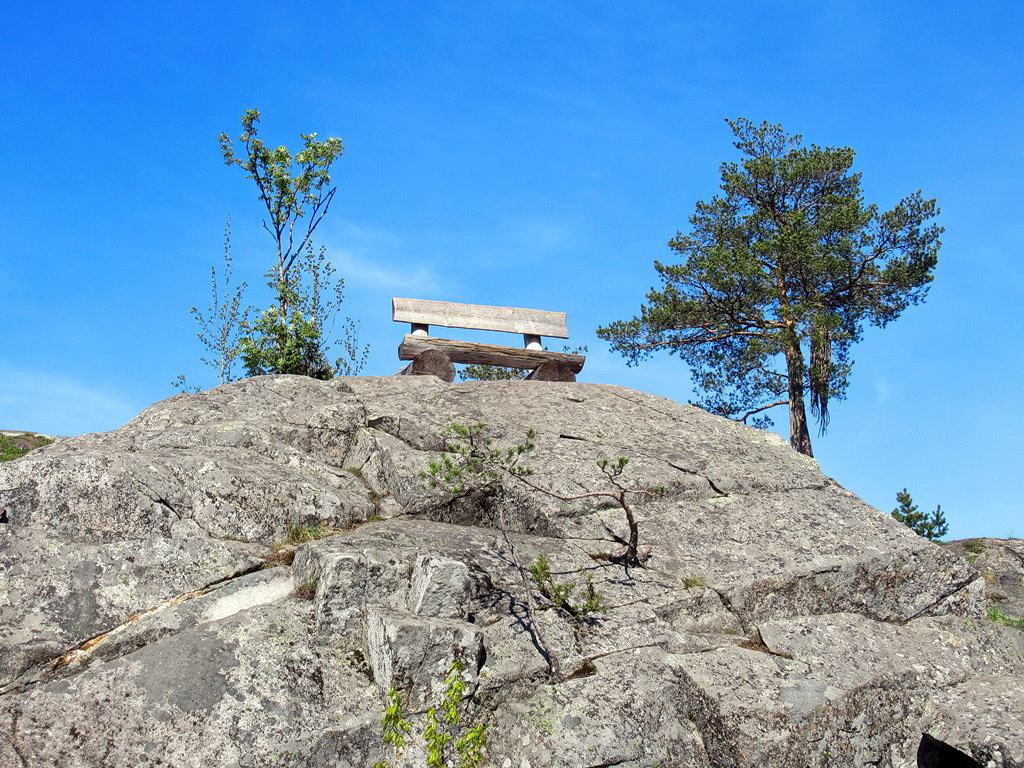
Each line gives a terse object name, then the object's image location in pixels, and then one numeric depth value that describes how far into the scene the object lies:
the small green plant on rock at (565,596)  9.22
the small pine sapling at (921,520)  22.30
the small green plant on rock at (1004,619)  13.32
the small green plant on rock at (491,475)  10.22
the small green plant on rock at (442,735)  6.99
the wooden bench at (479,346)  16.19
